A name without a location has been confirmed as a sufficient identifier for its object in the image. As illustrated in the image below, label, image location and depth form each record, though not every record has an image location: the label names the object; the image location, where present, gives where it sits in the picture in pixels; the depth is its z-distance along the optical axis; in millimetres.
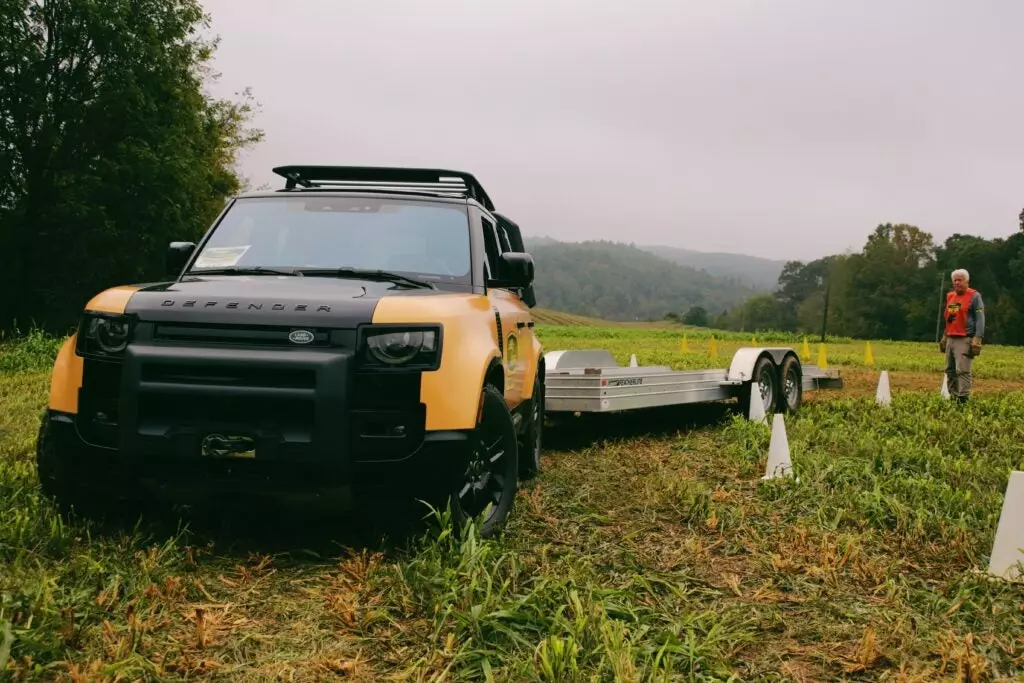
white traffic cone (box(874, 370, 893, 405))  10484
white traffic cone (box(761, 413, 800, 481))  6129
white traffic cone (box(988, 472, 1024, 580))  3967
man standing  10492
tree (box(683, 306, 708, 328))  149812
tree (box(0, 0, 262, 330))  27297
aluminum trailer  7129
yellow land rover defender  3586
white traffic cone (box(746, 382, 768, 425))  8477
